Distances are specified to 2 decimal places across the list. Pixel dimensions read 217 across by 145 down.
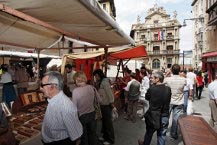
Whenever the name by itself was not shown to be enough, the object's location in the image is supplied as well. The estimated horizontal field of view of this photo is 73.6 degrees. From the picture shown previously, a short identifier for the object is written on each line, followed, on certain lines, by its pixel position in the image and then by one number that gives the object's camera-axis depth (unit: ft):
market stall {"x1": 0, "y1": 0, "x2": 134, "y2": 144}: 5.47
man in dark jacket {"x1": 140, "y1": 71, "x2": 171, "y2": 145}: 8.80
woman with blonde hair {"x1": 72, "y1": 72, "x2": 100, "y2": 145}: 8.26
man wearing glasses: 5.13
